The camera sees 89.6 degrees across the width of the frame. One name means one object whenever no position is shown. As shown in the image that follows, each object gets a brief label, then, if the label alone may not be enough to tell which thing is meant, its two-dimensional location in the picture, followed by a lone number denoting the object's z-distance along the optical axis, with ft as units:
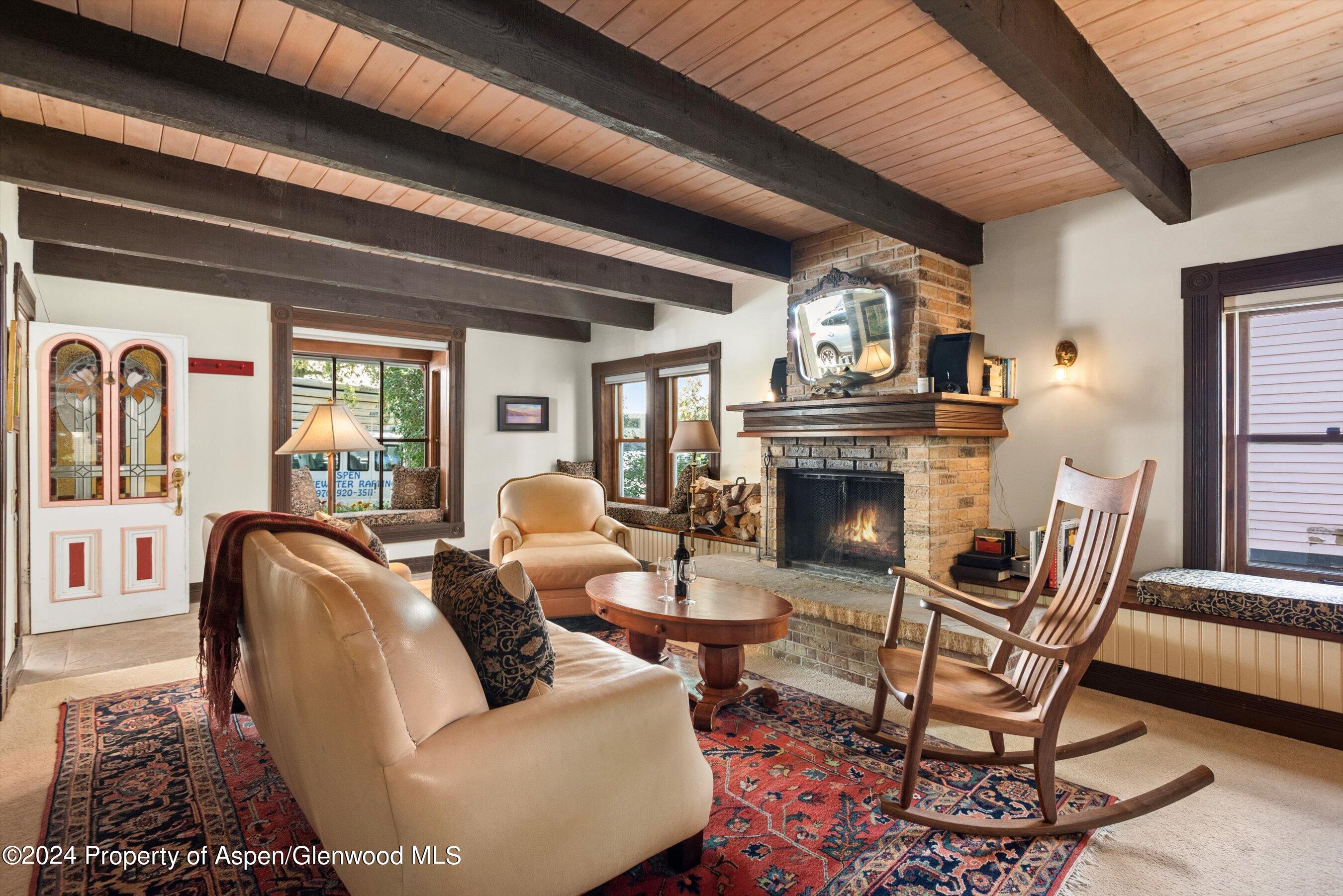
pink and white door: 13.73
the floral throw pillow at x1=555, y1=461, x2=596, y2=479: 22.72
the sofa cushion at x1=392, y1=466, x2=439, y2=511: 21.22
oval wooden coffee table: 8.75
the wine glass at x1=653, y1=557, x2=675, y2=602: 10.14
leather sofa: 4.38
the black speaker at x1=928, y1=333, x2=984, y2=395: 12.16
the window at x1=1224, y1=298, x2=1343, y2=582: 9.84
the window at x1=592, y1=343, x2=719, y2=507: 19.89
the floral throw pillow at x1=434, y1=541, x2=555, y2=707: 5.27
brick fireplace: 12.32
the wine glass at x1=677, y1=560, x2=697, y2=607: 10.02
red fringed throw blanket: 6.68
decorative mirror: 12.77
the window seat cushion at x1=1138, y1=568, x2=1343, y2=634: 8.75
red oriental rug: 5.87
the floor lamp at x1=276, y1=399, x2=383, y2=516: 11.60
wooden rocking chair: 6.53
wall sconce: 12.03
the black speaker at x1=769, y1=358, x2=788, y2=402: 15.28
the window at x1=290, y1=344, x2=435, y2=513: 20.31
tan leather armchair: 13.37
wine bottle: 9.84
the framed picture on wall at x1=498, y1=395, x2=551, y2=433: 22.12
